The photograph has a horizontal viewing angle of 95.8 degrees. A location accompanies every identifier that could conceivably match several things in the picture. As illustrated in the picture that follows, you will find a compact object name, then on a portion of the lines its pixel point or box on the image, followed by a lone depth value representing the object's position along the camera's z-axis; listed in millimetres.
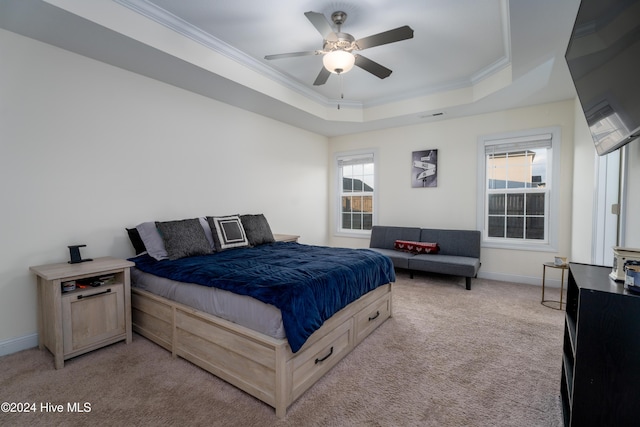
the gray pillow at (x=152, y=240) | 2783
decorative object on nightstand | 2441
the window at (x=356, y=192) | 5688
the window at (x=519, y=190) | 4082
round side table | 3225
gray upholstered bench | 3994
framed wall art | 4883
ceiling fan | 2244
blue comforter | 1748
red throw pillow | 4531
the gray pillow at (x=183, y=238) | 2822
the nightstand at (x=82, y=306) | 2137
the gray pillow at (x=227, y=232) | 3323
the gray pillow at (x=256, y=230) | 3662
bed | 1729
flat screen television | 1141
